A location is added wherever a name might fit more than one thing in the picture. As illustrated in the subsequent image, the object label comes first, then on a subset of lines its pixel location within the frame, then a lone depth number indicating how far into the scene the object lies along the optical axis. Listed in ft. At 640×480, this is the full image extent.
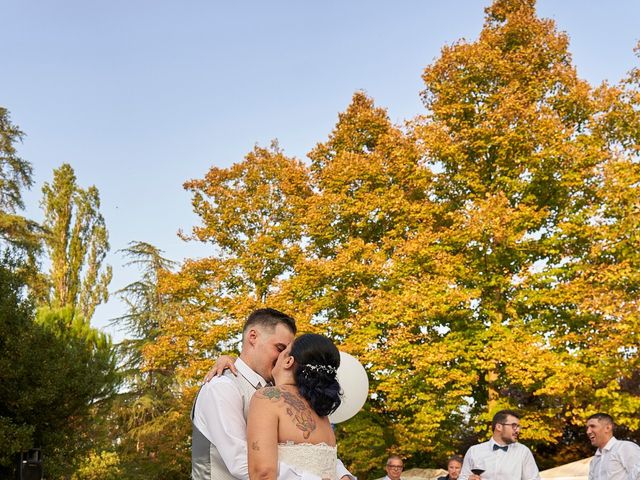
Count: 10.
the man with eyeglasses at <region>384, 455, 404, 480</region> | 36.06
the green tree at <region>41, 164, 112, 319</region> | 118.11
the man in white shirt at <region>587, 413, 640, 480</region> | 25.16
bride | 10.39
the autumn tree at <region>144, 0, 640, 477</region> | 61.36
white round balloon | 26.32
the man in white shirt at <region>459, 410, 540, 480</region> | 24.86
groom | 10.61
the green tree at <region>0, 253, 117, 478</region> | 52.95
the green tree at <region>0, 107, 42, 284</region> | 82.31
